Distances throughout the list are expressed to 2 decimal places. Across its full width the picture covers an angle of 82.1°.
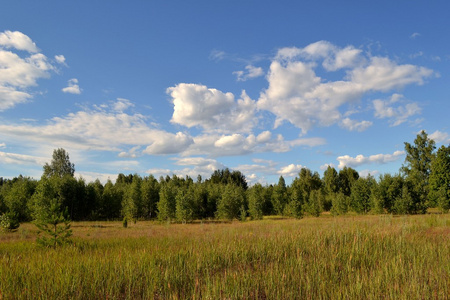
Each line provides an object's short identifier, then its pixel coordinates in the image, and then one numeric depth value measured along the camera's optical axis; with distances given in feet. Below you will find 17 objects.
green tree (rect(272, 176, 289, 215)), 176.68
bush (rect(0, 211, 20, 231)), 65.67
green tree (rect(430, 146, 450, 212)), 121.80
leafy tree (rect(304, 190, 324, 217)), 143.02
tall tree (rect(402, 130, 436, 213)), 183.52
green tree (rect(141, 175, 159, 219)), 183.21
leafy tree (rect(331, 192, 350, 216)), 138.41
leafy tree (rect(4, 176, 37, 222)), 148.77
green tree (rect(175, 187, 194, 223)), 131.95
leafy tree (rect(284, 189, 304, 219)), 124.88
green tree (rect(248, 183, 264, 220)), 137.28
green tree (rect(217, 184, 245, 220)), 143.23
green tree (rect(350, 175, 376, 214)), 142.72
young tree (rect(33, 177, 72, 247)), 33.47
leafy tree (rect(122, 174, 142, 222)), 153.17
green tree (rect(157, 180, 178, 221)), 142.82
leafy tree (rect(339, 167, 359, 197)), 256.93
